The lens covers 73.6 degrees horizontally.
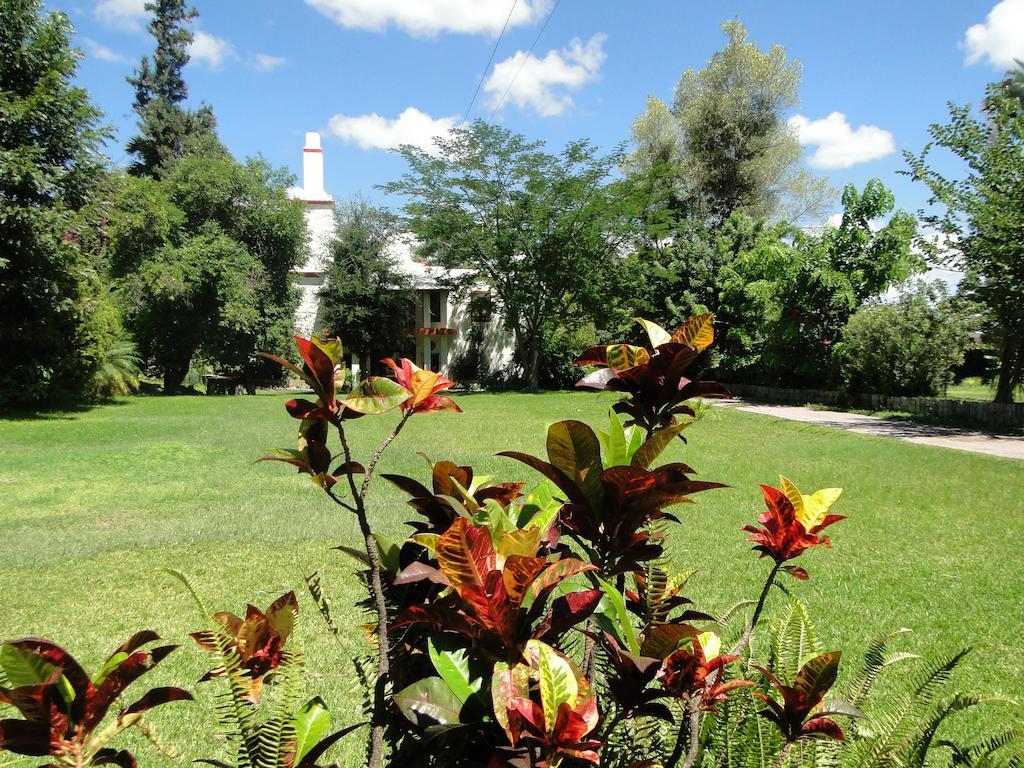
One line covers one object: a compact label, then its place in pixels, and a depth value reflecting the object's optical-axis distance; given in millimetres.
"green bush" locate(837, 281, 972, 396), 15172
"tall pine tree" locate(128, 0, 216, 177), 26984
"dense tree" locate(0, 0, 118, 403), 12031
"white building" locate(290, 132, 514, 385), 29250
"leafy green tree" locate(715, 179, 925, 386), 16828
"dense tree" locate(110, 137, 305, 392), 20344
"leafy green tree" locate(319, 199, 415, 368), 26516
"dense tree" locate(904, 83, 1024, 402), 11500
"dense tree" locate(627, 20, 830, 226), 25797
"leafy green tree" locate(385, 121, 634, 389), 22625
